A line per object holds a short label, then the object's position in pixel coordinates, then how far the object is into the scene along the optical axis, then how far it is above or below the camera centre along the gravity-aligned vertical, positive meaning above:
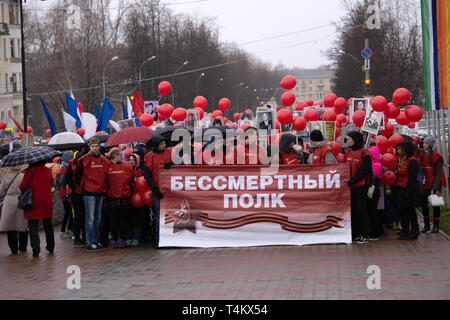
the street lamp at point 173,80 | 67.84 +9.24
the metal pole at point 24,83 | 28.07 +4.18
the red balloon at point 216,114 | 22.55 +1.92
